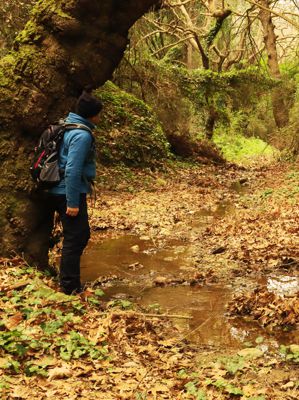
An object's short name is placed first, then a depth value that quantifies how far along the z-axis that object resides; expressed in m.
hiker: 5.12
